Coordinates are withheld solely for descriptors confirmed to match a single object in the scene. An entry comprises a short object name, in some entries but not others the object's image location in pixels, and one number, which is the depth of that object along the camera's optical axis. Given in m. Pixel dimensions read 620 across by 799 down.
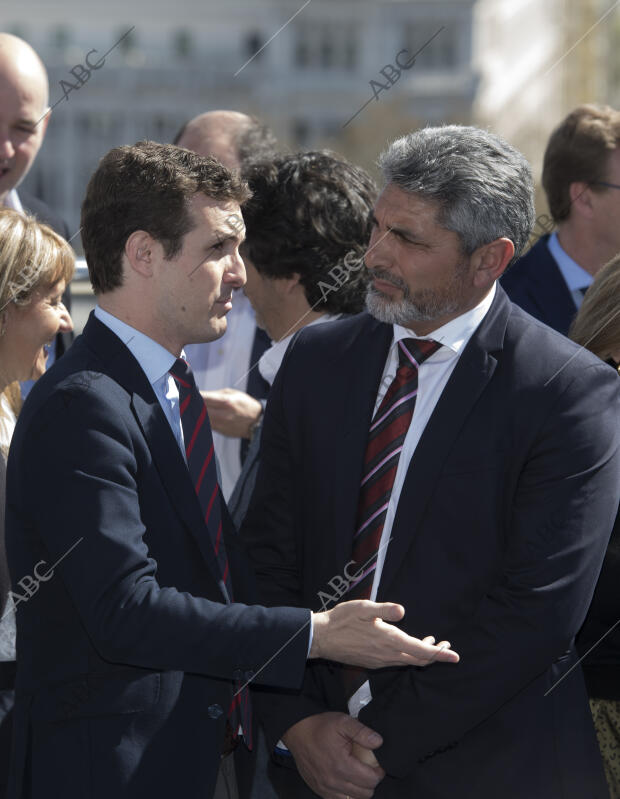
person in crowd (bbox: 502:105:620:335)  9.37
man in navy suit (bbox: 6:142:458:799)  5.14
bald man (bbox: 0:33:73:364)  10.05
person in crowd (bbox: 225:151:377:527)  7.66
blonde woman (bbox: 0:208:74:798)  6.57
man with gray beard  5.71
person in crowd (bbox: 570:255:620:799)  6.45
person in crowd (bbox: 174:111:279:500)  8.70
